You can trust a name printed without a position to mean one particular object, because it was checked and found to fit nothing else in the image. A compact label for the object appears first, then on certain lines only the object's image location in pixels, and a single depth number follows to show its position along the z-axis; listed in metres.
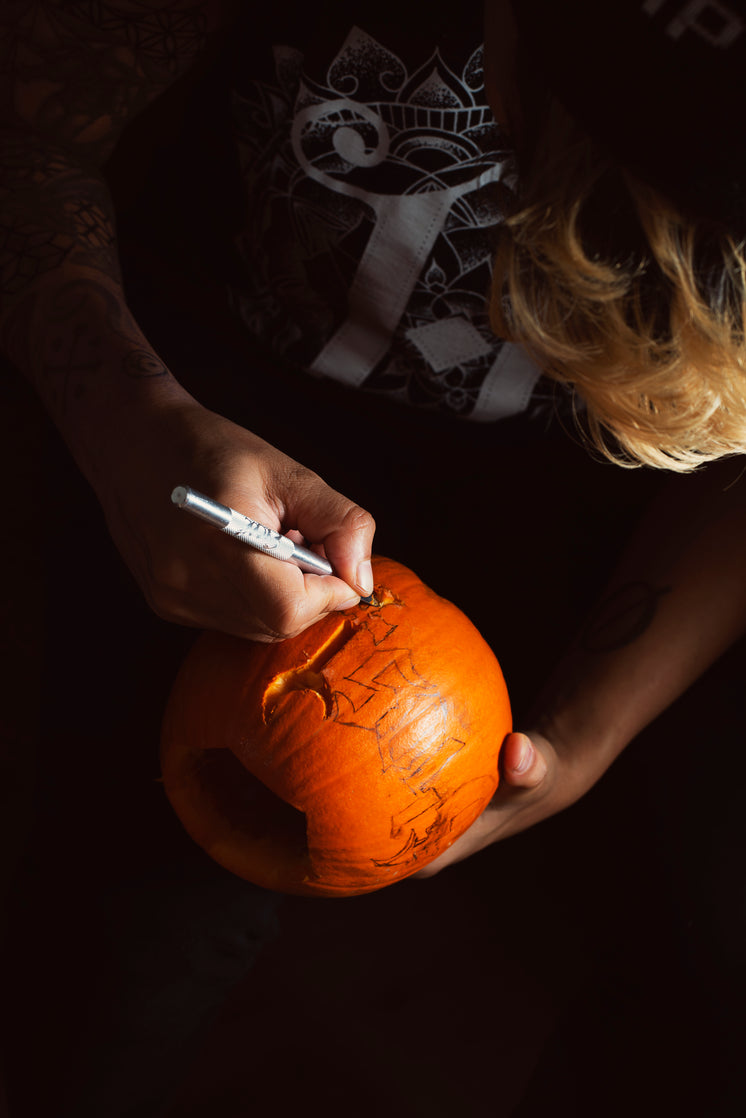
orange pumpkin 0.68
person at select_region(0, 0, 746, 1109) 0.47
